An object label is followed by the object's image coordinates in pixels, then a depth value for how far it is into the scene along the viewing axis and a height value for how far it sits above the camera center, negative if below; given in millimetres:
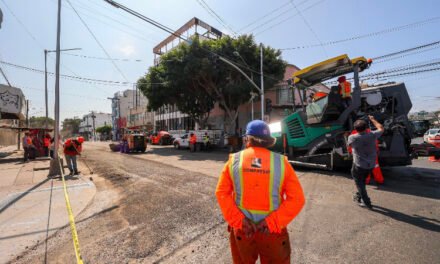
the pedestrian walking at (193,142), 20391 -523
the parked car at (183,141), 22959 -480
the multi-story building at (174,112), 35750 +4317
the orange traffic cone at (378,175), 6398 -1118
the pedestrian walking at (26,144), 14504 -323
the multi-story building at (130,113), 50325 +6066
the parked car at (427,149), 8984 -636
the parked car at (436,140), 10583 -368
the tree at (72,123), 95150 +6039
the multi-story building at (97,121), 98062 +6847
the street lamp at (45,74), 18062 +5222
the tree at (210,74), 21031 +5611
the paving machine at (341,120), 6758 +428
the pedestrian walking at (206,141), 20953 -460
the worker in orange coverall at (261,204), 1868 -555
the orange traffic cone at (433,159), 10380 -1193
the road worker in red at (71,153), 9352 -582
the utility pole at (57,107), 9242 +1254
